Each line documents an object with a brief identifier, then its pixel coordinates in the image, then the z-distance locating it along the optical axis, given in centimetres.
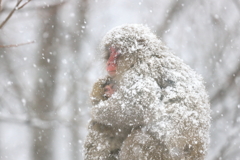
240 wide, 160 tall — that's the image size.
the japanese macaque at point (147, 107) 647
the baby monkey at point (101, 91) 702
